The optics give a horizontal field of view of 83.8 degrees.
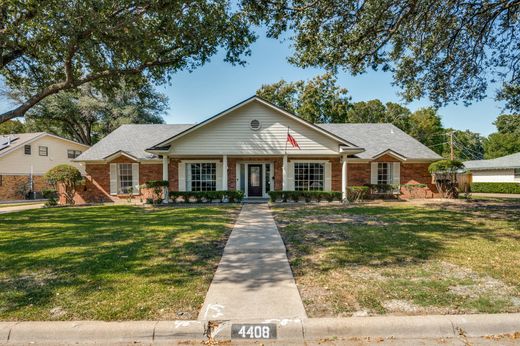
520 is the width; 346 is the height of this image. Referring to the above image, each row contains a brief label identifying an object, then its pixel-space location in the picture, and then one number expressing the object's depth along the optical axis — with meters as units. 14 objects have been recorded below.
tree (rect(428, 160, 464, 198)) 17.61
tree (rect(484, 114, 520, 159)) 49.59
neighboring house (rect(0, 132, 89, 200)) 24.27
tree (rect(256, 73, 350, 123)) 35.09
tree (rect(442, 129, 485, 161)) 56.89
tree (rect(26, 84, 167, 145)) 33.62
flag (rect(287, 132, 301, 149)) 15.94
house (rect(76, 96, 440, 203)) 16.48
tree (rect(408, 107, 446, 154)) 49.22
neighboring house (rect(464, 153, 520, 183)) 28.22
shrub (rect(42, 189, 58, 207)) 16.92
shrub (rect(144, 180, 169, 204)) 15.92
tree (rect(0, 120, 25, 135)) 43.12
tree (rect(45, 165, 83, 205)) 16.70
